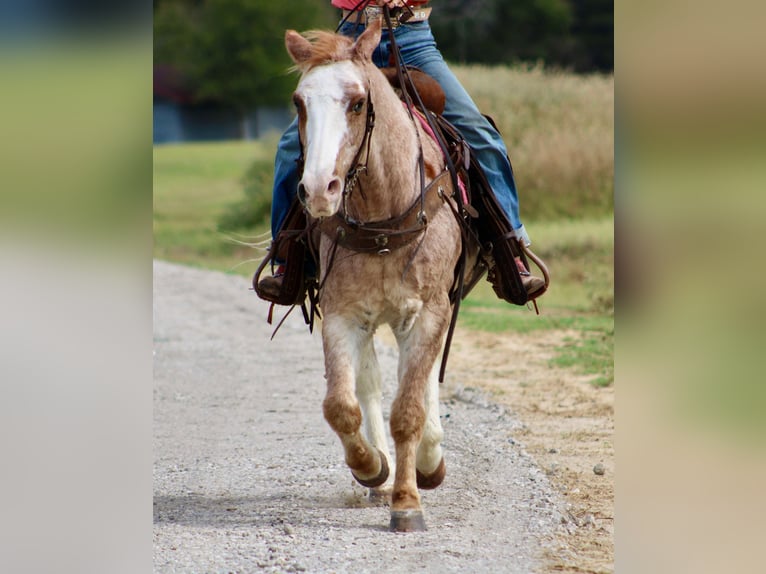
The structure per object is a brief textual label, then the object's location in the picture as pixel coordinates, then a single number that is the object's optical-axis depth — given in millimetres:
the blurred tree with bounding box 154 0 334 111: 107812
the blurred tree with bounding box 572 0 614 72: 90312
